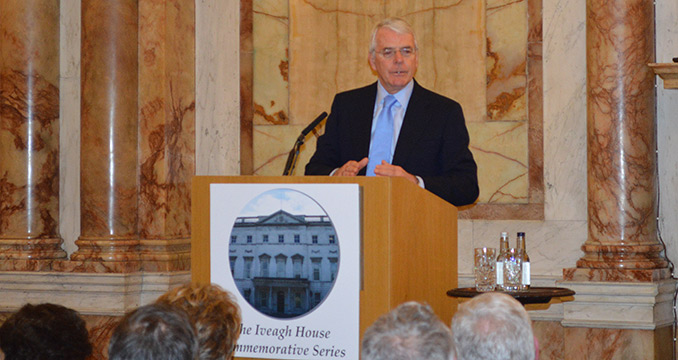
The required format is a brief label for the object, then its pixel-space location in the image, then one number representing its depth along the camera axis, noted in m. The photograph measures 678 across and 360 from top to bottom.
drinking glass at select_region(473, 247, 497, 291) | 4.58
